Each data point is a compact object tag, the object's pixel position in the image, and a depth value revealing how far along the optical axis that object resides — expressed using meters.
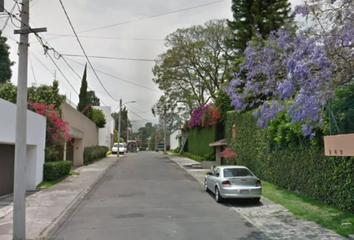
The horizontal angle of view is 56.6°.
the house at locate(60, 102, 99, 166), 24.15
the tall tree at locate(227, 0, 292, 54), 24.34
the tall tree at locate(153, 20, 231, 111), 34.67
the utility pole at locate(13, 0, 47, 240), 7.49
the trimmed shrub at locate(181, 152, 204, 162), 35.22
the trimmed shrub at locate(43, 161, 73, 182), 17.44
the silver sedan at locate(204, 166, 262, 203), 12.42
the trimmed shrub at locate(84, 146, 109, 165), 30.21
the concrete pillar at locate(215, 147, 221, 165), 30.90
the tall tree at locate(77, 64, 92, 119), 35.69
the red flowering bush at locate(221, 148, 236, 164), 23.89
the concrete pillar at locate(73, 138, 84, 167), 29.09
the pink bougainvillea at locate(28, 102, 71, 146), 18.11
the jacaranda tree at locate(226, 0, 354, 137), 8.30
